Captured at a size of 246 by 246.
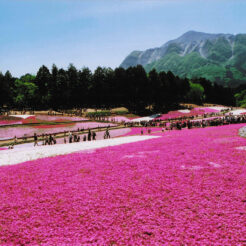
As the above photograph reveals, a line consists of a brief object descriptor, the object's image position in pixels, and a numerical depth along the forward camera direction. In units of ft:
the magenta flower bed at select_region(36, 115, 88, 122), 211.84
